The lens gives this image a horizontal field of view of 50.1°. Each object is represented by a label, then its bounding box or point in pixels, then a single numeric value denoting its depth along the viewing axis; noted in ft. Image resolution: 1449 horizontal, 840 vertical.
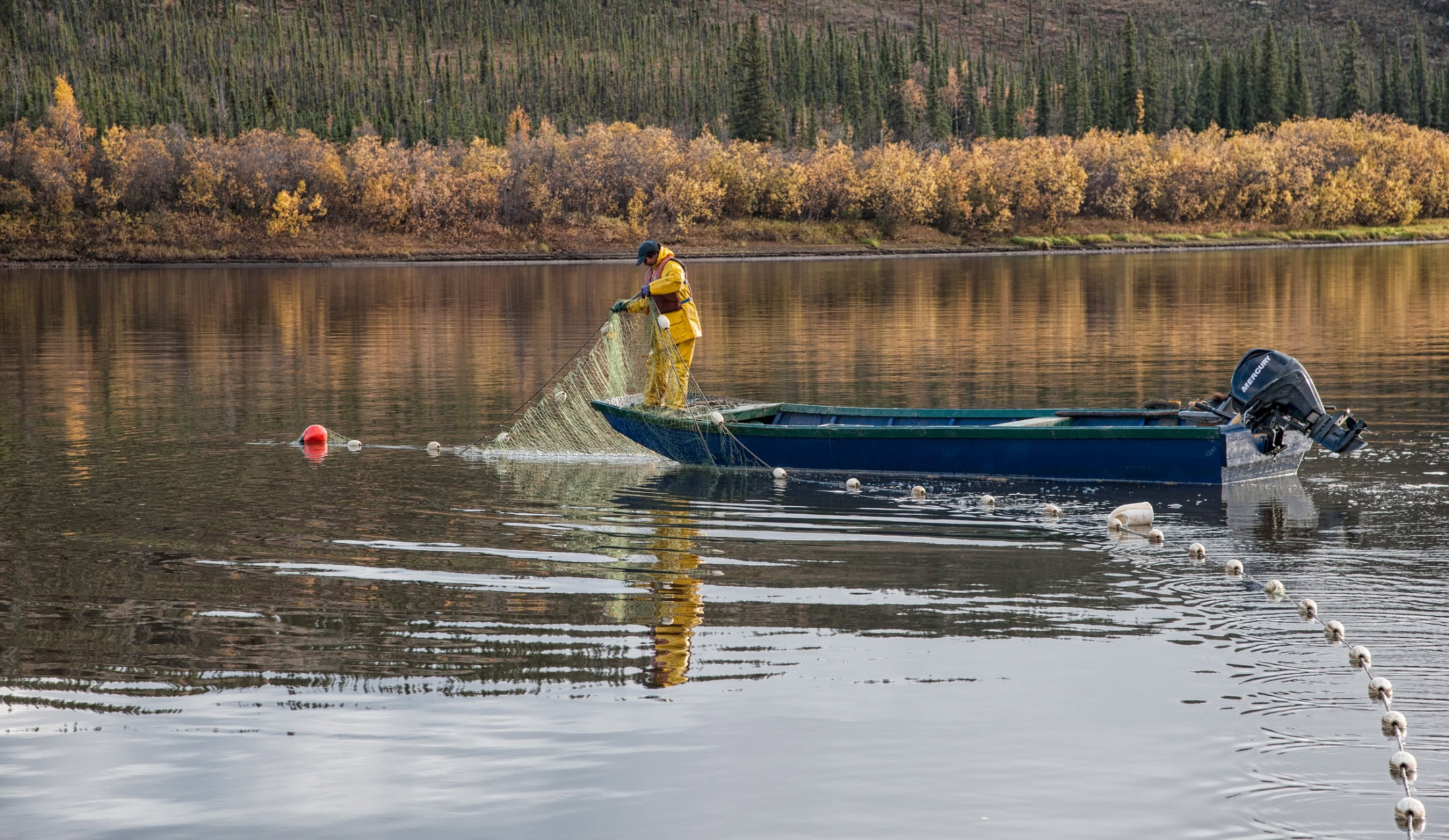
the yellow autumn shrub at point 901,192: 415.44
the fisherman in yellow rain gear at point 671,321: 67.31
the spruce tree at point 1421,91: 590.14
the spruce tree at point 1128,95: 564.71
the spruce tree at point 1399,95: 578.25
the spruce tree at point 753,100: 495.00
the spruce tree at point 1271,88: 538.88
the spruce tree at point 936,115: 540.93
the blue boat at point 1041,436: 56.70
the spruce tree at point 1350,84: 560.61
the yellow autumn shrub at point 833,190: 422.82
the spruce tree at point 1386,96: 581.94
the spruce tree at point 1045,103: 580.71
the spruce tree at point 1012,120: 554.05
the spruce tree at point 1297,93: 541.75
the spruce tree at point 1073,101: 555.28
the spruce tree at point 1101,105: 563.07
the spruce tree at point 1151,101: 566.77
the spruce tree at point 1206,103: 555.28
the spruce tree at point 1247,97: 547.49
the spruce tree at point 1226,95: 551.18
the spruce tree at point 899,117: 568.00
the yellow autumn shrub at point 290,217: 385.91
